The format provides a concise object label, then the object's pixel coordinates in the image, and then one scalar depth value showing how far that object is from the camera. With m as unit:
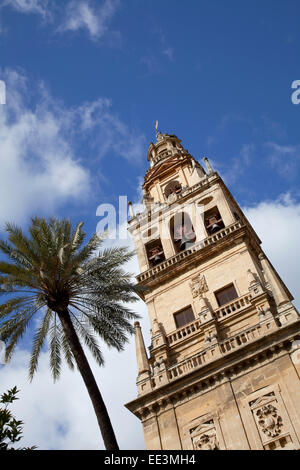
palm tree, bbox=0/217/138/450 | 16.38
